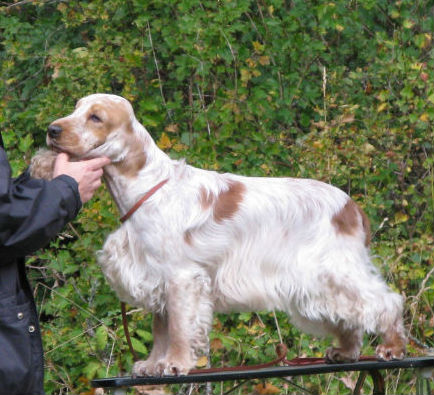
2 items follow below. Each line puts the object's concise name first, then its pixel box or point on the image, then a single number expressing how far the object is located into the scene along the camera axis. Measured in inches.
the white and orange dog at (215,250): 298.7
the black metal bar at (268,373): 297.0
